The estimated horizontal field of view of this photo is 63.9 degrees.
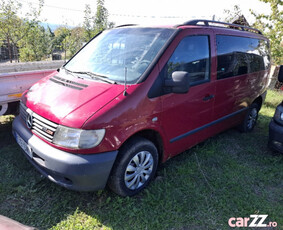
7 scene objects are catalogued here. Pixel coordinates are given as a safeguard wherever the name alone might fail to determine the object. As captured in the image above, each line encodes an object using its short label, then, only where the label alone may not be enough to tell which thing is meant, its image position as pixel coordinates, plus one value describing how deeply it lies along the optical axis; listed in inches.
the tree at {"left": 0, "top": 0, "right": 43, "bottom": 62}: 298.4
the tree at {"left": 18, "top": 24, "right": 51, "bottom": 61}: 342.6
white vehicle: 135.7
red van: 87.5
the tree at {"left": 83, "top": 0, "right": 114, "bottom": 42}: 385.8
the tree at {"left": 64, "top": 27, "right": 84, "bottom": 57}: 414.7
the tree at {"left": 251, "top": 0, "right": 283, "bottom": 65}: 350.0
